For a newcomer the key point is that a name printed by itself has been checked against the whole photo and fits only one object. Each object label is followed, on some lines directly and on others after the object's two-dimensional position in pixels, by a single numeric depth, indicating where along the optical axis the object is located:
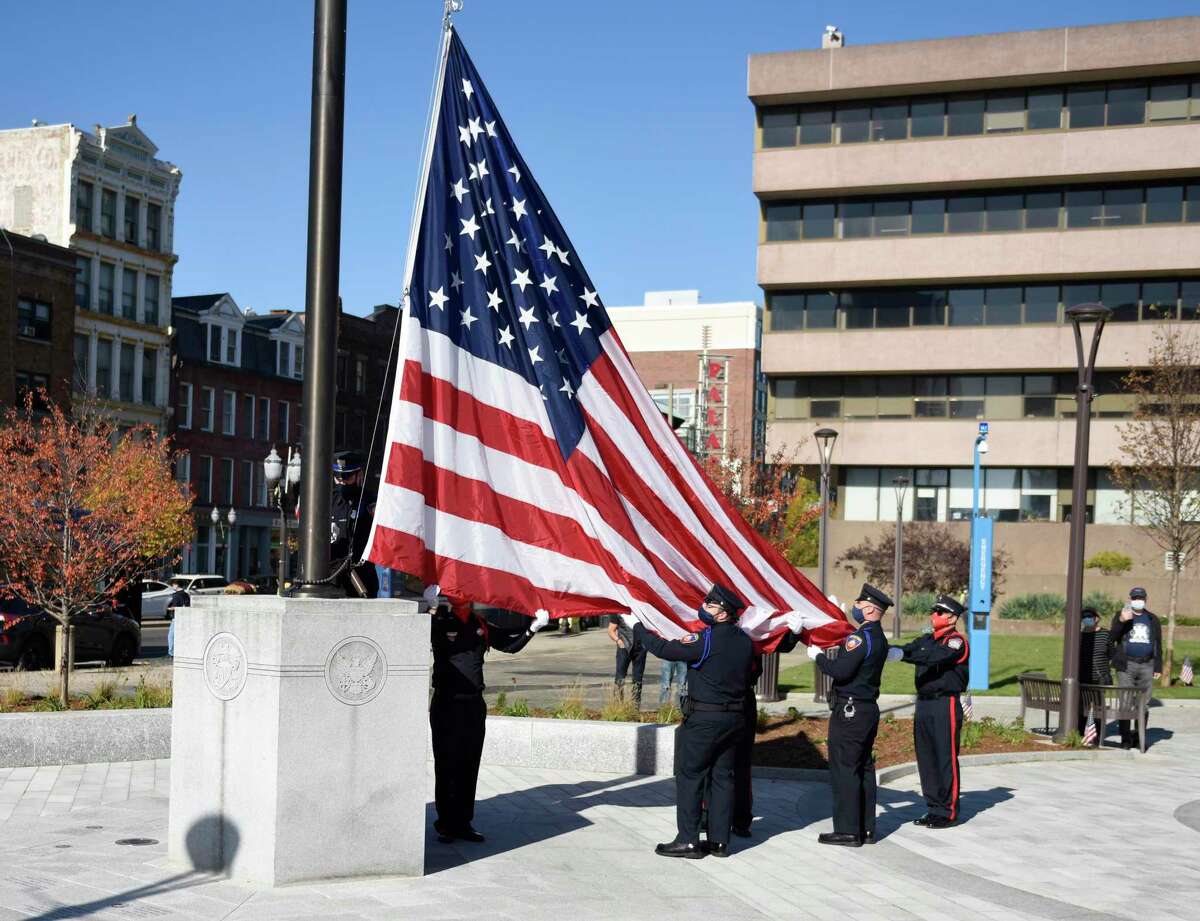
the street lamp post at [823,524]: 24.39
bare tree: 36.53
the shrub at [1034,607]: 52.38
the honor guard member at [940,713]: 13.34
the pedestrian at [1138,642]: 21.23
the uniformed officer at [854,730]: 12.06
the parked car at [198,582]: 52.97
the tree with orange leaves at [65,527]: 20.89
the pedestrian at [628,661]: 18.70
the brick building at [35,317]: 54.25
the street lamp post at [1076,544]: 19.84
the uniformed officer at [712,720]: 11.06
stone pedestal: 9.23
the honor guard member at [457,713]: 11.14
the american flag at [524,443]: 10.19
